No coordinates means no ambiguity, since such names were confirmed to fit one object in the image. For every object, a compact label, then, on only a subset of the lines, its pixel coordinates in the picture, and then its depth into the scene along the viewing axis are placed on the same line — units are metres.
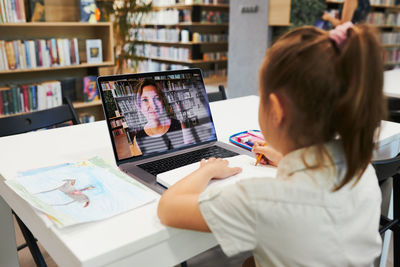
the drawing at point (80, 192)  0.76
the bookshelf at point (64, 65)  2.98
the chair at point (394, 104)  2.16
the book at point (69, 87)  3.19
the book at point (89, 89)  3.25
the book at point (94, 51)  3.24
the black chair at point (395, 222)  1.28
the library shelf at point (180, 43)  6.13
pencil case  1.19
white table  0.67
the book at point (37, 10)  2.87
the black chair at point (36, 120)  1.46
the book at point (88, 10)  3.14
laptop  1.03
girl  0.58
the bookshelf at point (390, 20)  5.83
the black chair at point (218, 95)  2.07
